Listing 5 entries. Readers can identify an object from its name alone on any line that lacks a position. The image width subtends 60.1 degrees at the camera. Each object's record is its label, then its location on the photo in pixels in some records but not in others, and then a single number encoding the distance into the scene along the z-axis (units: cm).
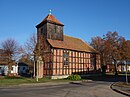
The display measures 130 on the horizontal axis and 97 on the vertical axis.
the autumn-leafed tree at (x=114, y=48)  2851
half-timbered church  2054
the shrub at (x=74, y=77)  1989
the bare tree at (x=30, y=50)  1855
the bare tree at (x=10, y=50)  2678
